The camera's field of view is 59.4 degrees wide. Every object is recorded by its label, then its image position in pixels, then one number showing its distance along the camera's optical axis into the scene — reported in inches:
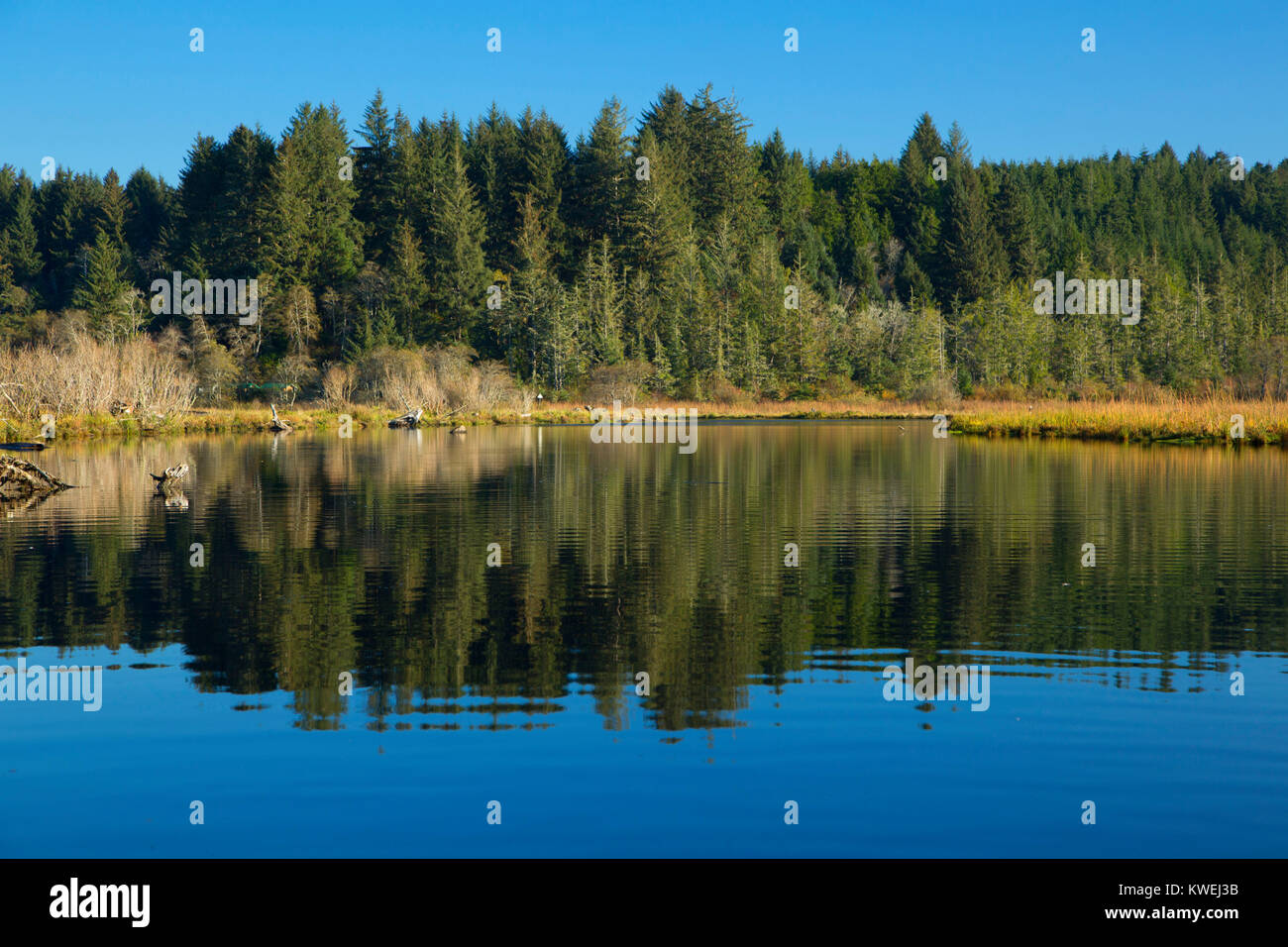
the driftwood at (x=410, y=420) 2837.1
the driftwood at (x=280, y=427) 2643.0
